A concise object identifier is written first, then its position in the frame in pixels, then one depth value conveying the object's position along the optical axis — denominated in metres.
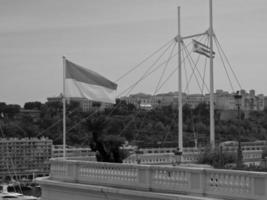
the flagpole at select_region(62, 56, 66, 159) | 23.14
